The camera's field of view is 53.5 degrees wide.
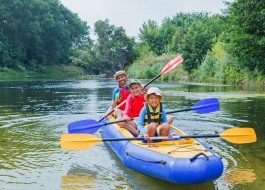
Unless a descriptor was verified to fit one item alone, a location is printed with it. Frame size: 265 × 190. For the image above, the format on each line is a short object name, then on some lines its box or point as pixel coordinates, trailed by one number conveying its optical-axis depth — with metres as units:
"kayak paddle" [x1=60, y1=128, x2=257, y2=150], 3.50
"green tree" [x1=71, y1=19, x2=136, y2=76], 40.81
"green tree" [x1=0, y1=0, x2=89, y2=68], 34.75
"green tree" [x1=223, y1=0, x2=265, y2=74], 10.37
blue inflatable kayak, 2.65
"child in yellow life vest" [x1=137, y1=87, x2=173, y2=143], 3.48
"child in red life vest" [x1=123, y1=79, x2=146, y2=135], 4.18
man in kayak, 5.26
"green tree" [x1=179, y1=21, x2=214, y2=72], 22.77
